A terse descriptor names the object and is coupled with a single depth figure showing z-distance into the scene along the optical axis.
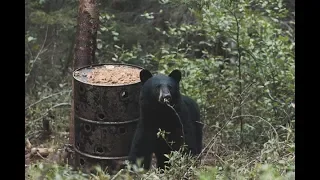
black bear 8.73
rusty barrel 8.90
